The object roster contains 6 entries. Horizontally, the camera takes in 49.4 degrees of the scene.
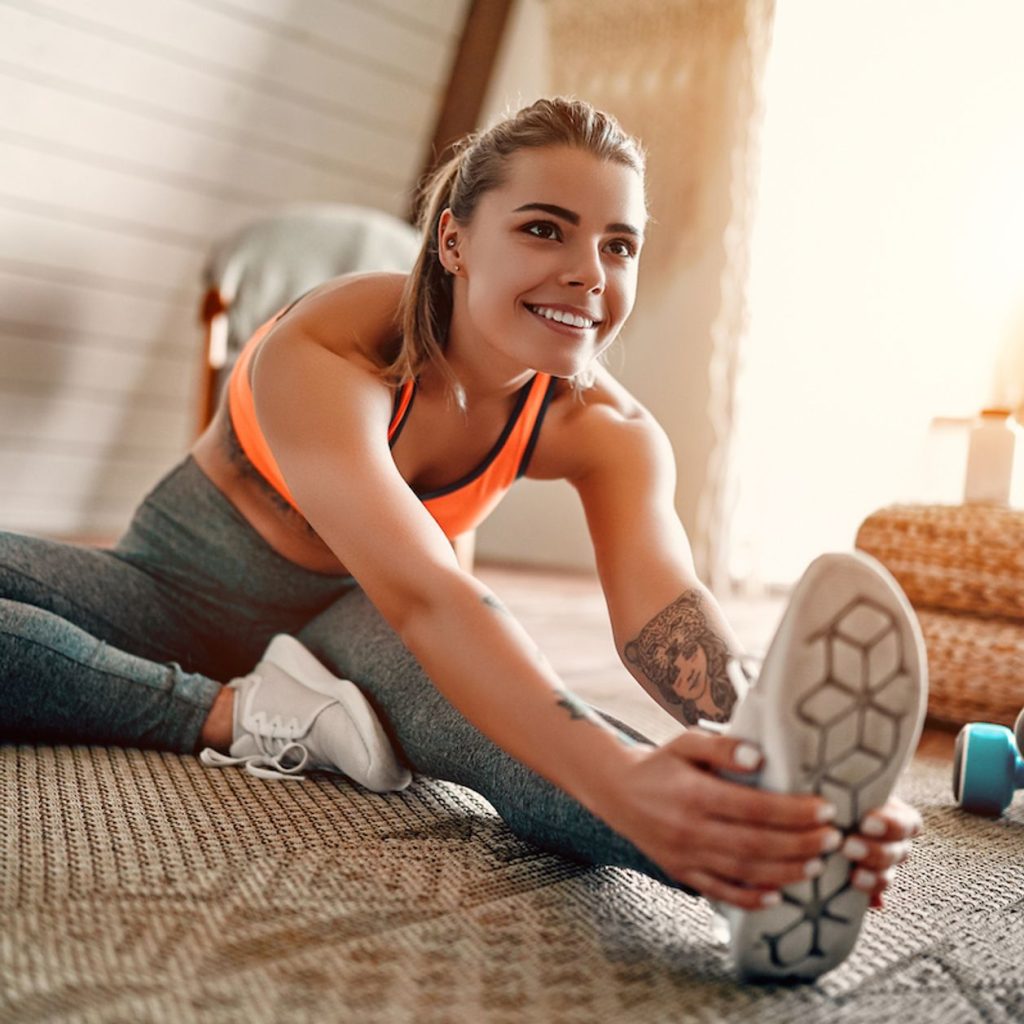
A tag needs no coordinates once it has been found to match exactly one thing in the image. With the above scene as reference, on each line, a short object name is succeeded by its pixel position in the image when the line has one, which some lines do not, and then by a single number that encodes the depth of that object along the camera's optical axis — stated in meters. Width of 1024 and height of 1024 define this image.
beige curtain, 3.01
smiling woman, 0.84
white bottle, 1.81
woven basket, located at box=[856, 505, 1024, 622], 1.64
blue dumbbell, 1.15
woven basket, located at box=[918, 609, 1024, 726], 1.60
